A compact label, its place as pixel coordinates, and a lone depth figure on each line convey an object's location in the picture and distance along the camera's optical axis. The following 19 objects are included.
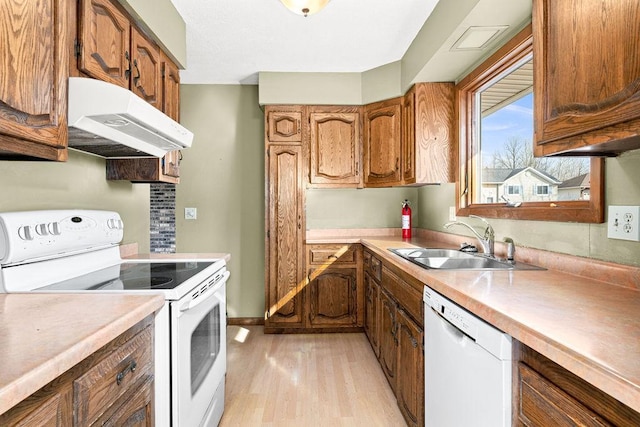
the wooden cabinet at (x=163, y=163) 2.02
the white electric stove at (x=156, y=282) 1.23
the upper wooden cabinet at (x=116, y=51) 1.38
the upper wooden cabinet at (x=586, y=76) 0.80
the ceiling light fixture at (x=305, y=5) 1.73
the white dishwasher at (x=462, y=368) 0.94
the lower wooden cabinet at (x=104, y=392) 0.69
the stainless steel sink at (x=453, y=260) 1.70
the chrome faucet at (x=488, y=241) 1.96
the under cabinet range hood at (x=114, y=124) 1.25
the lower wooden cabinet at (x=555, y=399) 0.65
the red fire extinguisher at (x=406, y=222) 3.31
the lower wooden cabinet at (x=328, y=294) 3.22
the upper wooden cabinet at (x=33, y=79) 0.95
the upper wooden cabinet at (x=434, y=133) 2.68
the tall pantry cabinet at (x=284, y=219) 3.22
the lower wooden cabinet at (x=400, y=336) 1.64
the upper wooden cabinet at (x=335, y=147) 3.26
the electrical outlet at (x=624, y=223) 1.16
